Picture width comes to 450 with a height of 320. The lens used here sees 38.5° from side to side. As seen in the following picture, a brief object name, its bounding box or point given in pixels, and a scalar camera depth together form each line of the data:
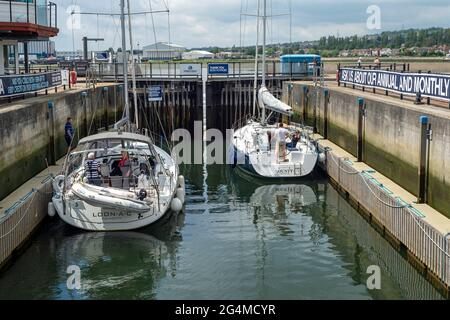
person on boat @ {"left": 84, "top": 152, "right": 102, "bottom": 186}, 21.42
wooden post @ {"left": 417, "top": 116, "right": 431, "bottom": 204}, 18.81
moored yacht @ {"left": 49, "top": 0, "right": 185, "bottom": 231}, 19.84
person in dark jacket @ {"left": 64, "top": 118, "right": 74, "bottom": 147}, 29.41
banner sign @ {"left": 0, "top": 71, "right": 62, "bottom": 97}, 26.30
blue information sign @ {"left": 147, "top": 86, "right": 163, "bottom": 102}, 42.47
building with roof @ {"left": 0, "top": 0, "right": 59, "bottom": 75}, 29.25
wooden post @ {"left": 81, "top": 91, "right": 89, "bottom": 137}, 35.66
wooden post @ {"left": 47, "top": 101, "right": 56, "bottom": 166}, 26.97
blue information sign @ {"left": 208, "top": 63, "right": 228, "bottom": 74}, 47.69
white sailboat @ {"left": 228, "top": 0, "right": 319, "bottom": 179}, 27.62
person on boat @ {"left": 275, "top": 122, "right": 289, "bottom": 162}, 27.73
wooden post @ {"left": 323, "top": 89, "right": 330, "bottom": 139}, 34.72
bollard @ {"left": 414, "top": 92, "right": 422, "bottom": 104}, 23.59
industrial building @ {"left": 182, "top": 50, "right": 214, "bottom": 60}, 95.44
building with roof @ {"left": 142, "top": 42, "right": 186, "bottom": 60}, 83.78
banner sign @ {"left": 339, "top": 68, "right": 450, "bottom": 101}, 21.64
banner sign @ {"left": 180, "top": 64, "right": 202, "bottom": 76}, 49.78
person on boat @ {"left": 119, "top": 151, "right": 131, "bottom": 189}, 21.33
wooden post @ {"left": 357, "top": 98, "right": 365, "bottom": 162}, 26.98
